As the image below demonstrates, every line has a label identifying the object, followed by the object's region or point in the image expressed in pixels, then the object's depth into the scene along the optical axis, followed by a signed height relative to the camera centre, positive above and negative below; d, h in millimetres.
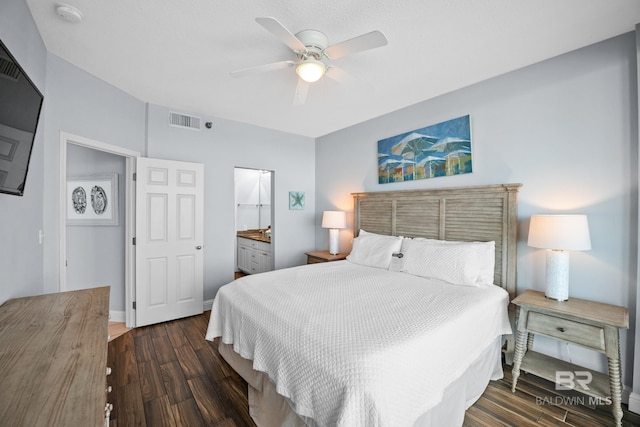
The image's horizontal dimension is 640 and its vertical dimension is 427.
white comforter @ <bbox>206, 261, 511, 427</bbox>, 1225 -713
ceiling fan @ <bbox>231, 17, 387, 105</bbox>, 1617 +1067
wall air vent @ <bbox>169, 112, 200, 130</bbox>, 3464 +1186
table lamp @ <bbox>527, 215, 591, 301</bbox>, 1973 -206
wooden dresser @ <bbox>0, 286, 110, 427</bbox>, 738 -556
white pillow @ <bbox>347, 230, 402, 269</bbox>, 3090 -439
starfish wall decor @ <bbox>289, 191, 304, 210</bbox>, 4645 +209
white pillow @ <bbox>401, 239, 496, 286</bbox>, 2408 -463
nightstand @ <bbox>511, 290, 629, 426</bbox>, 1778 -861
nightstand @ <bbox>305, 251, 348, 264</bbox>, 3891 -657
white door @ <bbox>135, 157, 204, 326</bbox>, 3203 -358
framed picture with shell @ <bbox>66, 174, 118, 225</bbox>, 3395 +121
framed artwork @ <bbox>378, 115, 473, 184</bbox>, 2938 +729
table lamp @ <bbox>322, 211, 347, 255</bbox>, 4080 -179
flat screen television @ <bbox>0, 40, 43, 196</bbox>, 1136 +425
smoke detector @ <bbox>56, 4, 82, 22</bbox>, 1722 +1291
